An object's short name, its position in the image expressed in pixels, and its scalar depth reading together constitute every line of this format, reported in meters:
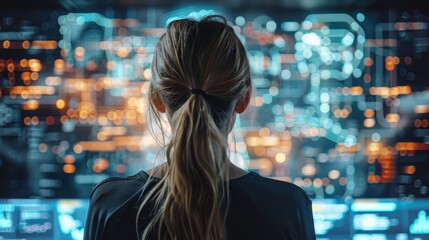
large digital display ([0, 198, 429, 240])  1.61
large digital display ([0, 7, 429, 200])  1.61
